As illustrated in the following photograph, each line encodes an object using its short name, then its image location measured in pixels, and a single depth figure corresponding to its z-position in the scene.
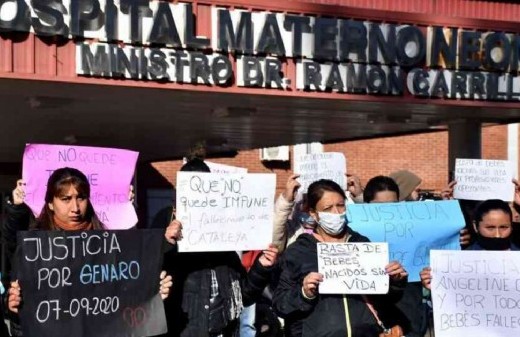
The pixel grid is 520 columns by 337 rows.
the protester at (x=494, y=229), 6.46
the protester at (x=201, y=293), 6.45
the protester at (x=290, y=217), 6.83
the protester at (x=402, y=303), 5.99
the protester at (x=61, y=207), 5.52
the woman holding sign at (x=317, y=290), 5.56
